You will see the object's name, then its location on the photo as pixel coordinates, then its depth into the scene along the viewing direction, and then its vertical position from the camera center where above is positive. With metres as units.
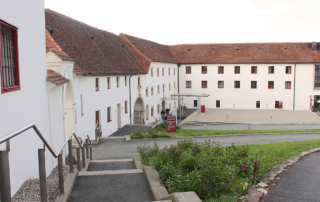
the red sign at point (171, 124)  23.08 -2.96
